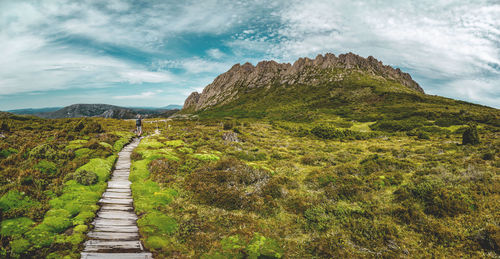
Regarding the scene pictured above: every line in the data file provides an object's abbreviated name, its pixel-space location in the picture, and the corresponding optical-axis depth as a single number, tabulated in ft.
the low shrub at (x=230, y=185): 36.35
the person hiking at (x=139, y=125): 96.88
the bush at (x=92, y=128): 83.15
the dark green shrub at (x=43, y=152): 43.14
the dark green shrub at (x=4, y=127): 81.00
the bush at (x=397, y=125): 154.66
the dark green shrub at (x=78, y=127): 83.78
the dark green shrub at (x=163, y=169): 43.12
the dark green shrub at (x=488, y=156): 55.74
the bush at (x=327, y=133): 129.61
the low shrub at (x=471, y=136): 80.69
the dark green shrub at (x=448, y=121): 149.12
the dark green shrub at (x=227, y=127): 153.15
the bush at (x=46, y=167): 37.65
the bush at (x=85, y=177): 36.29
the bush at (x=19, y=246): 19.56
